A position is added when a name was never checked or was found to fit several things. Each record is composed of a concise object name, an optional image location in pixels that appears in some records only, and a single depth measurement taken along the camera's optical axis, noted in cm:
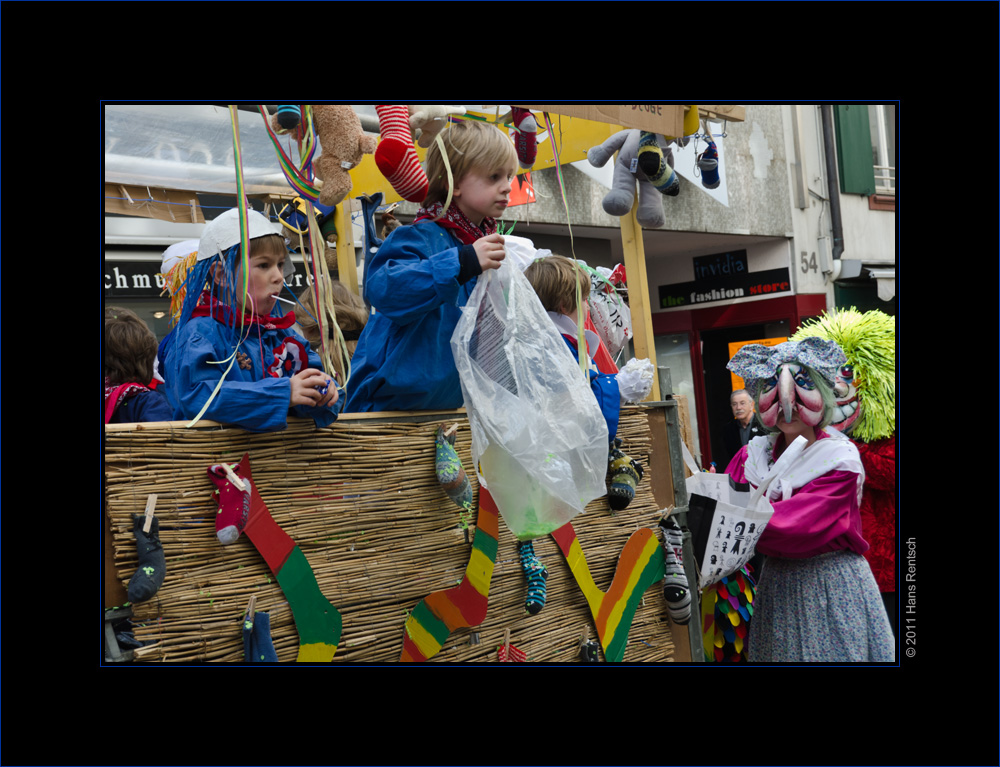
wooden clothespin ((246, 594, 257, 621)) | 192
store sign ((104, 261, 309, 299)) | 581
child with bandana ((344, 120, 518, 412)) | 227
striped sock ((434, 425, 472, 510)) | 229
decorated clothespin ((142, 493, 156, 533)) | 179
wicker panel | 183
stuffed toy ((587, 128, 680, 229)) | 359
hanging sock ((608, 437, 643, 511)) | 272
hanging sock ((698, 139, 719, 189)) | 478
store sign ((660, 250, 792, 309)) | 1085
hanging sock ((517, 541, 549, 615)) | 241
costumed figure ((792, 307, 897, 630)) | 352
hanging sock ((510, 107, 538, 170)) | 314
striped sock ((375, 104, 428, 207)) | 228
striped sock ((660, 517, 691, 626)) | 284
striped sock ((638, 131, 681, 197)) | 357
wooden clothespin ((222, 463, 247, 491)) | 191
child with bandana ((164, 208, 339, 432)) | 195
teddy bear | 253
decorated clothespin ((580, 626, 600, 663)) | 261
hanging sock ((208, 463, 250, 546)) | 189
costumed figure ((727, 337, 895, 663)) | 279
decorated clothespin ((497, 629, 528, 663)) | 241
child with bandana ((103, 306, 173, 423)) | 261
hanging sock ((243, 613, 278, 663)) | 191
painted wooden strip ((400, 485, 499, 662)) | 224
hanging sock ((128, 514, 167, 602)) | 175
